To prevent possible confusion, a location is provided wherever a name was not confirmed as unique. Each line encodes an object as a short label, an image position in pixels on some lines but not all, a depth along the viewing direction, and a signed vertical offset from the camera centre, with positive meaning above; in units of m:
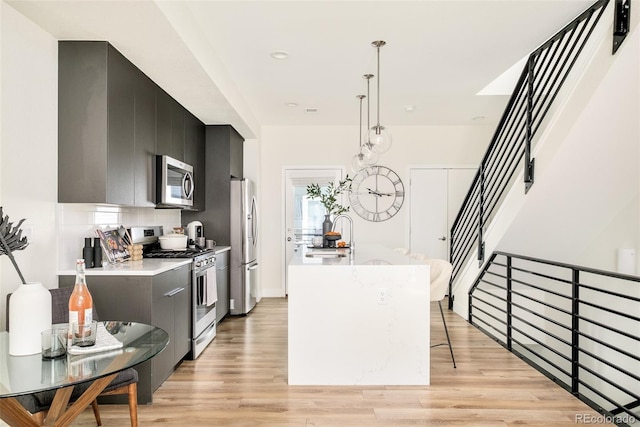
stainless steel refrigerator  5.30 -0.40
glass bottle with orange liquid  1.64 -0.36
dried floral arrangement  1.79 -0.10
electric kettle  4.83 -0.19
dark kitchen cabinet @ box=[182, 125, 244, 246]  5.31 +0.34
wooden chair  1.98 -0.88
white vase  1.59 -0.40
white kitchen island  3.08 -0.79
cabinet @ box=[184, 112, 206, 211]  4.61 +0.70
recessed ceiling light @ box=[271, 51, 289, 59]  3.78 +1.42
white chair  3.39 -0.52
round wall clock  6.68 +0.29
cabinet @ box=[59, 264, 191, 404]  2.80 -0.59
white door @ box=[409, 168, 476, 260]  6.69 +0.15
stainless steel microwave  3.74 +0.30
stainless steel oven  3.72 -0.81
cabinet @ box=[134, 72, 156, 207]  3.27 +0.59
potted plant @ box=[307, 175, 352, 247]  4.32 +0.10
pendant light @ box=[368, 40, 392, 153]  3.67 +0.65
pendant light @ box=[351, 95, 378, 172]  4.06 +0.56
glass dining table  1.36 -0.53
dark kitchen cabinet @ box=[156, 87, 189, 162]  3.75 +0.83
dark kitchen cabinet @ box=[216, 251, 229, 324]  4.74 -0.80
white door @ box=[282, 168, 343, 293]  6.68 +0.09
